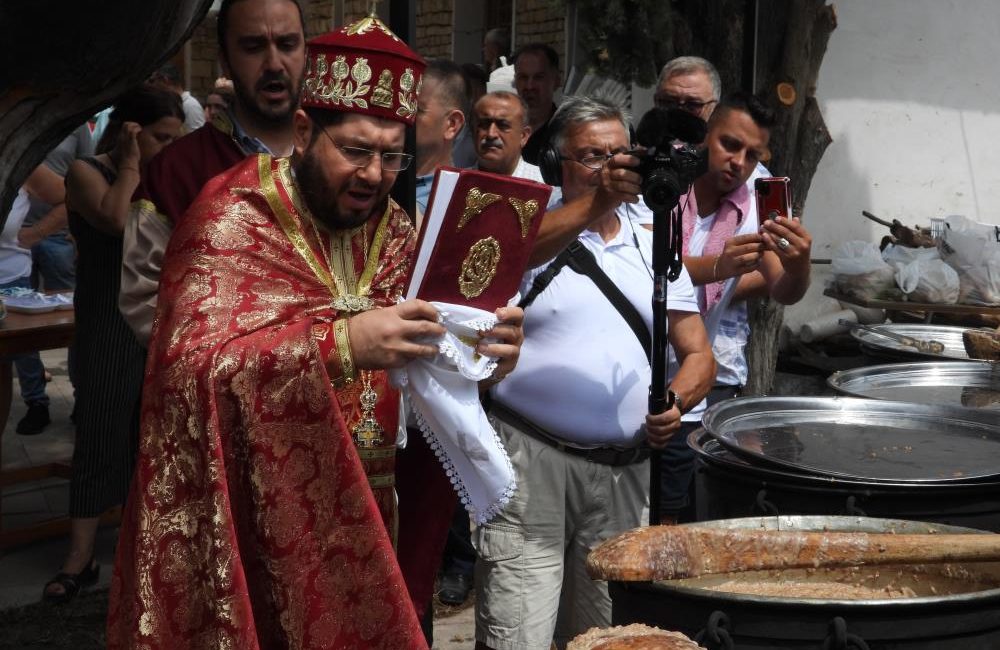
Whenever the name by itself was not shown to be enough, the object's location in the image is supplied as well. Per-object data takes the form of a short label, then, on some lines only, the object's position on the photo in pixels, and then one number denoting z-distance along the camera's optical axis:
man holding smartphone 4.36
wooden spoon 2.34
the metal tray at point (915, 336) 4.70
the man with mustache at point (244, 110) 3.37
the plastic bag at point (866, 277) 7.20
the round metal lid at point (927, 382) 3.97
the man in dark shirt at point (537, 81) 6.45
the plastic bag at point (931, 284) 6.94
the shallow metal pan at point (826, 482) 2.76
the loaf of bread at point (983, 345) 4.40
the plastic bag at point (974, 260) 7.00
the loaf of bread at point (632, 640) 2.02
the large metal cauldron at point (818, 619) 2.20
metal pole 3.47
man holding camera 3.63
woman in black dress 4.96
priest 2.66
